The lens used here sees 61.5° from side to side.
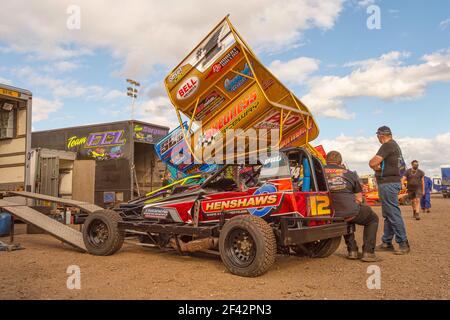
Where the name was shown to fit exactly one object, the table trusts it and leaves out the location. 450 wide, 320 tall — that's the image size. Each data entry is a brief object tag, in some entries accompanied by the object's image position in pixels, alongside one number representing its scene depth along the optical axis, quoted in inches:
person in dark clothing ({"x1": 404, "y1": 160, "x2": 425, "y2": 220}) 433.4
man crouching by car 196.1
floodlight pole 1004.4
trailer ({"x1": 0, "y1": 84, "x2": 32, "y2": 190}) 350.0
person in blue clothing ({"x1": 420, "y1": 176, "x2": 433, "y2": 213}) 541.0
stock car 165.3
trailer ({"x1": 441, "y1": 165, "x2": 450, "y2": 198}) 1187.9
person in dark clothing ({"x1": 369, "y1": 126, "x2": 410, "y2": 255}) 214.5
